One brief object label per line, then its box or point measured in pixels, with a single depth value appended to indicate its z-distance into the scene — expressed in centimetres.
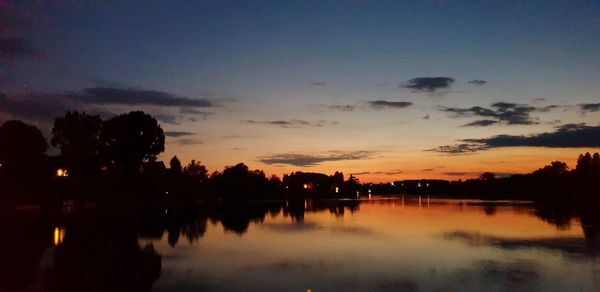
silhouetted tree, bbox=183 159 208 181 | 12790
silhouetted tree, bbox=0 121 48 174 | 6166
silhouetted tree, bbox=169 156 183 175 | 10473
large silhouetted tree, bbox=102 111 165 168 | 9069
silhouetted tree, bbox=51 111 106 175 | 9431
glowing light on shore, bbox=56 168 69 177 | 8269
